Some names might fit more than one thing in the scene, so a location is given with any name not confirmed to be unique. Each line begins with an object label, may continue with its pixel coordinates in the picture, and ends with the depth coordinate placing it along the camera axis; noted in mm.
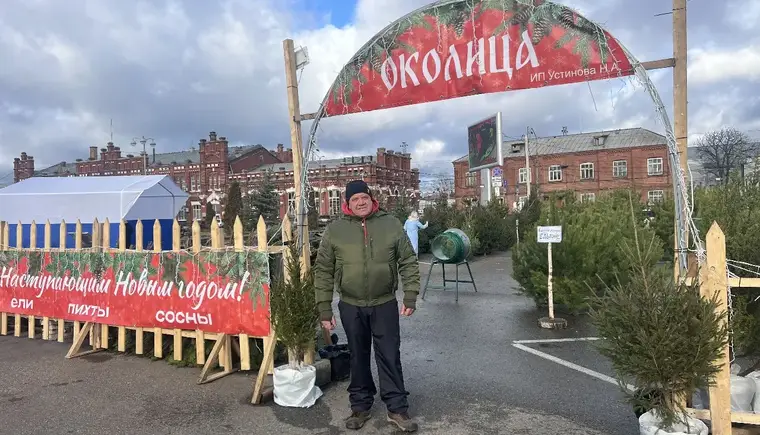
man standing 4297
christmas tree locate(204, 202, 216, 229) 56650
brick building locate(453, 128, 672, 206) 52531
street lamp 60938
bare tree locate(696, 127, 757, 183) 49778
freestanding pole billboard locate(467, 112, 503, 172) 22188
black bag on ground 5512
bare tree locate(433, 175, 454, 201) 66738
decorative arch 4438
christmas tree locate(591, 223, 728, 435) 3299
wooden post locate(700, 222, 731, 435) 3414
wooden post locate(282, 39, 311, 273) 5625
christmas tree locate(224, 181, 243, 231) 43850
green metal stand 10925
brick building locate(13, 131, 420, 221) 63156
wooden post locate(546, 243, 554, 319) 8297
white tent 15633
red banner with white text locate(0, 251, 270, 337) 5535
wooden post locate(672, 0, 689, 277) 4258
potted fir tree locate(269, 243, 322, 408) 4812
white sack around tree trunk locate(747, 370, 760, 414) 3688
